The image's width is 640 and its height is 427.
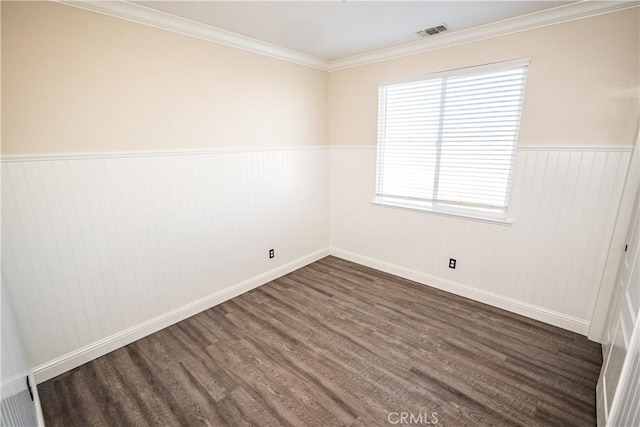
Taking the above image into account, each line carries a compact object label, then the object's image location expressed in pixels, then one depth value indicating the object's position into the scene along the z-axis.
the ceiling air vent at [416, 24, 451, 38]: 2.56
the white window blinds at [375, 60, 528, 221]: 2.64
